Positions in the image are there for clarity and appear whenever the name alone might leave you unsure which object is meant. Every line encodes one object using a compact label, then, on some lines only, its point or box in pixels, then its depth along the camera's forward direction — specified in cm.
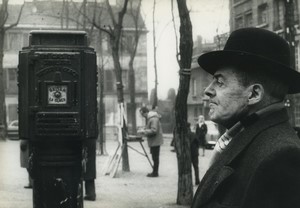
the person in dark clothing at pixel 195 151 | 1379
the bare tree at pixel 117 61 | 1670
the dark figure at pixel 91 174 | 1012
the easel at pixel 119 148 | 1585
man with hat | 227
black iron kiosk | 717
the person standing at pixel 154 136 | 1535
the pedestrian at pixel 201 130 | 2344
